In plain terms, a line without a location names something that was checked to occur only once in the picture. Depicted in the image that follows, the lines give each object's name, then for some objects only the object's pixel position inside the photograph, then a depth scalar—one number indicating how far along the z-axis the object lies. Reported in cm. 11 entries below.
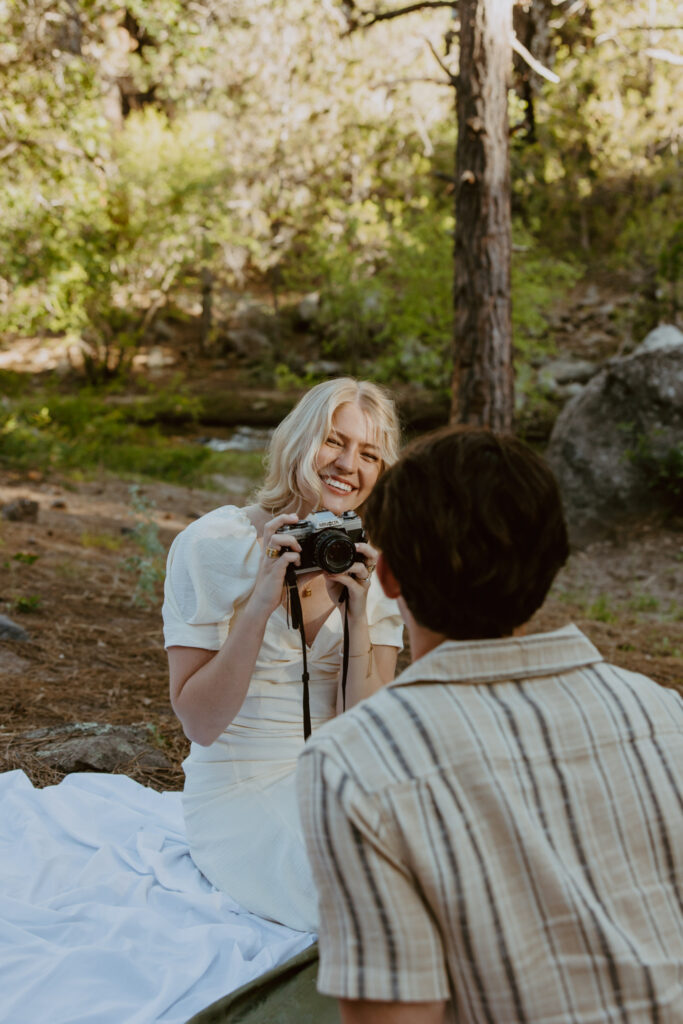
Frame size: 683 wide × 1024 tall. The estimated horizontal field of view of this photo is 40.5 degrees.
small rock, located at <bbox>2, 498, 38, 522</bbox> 717
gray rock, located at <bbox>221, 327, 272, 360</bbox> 2000
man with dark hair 107
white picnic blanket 213
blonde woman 225
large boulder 838
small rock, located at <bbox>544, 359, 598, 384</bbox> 1542
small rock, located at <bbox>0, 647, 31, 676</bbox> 429
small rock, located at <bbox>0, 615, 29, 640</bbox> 462
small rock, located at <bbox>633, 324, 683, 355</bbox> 1061
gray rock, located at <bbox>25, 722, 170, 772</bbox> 346
